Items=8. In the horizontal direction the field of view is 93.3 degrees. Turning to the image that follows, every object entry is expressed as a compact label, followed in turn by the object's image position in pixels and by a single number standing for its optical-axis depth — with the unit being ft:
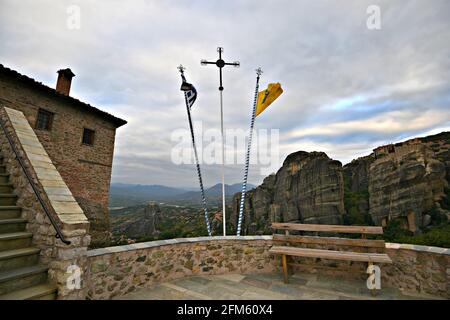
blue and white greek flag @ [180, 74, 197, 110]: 19.47
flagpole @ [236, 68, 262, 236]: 20.07
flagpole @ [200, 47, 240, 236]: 17.95
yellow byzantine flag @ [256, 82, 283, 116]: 19.86
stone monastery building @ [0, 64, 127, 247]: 29.96
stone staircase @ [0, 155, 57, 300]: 6.68
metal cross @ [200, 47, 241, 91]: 18.58
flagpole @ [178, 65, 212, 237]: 19.44
